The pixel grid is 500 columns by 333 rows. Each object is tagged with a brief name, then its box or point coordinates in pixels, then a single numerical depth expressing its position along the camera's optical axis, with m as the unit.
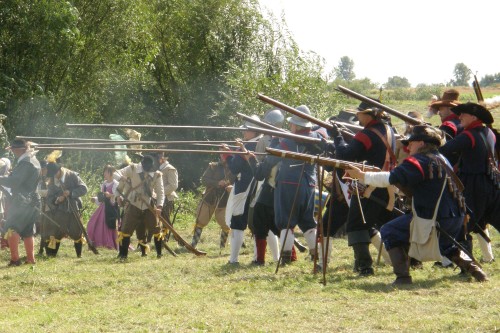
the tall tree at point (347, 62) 128.80
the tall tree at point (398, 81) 87.88
